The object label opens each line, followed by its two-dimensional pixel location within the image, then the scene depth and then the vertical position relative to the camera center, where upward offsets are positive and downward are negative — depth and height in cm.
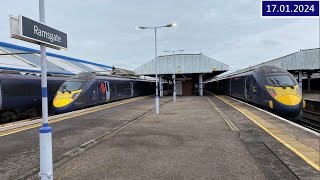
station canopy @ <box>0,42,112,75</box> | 2393 +347
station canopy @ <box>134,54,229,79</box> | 3256 +312
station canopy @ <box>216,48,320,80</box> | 3116 +342
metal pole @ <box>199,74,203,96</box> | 3551 -16
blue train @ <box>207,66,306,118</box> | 1317 -39
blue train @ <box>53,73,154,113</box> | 1495 -41
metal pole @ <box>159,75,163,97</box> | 3630 +41
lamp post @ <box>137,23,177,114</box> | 1922 +532
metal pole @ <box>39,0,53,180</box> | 396 -96
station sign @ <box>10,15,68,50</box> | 354 +97
